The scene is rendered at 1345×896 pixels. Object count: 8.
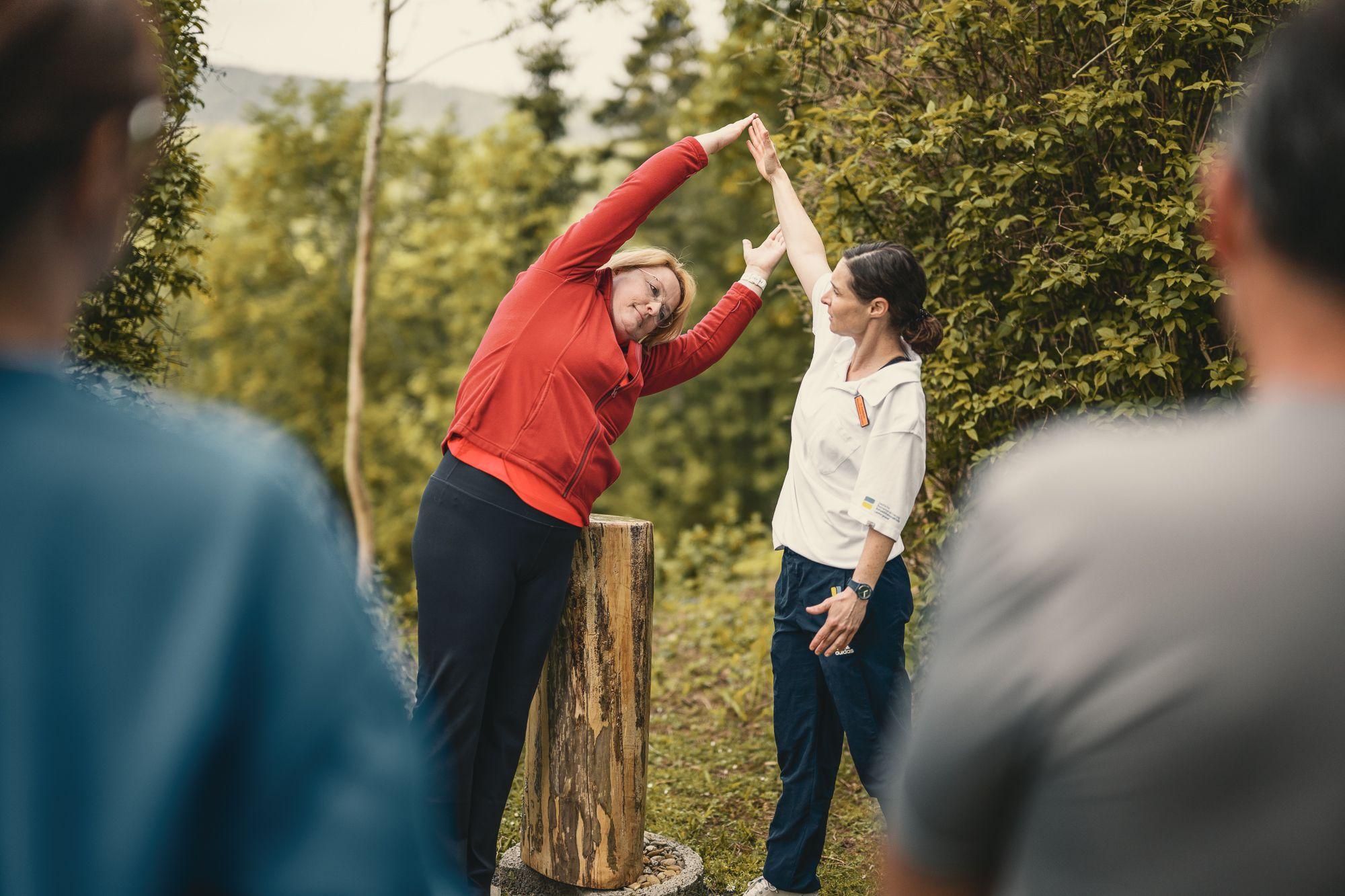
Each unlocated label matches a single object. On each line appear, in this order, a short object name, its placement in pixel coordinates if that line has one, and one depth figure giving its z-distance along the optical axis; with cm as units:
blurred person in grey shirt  73
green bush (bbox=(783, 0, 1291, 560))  357
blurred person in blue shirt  65
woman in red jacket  299
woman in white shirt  314
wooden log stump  346
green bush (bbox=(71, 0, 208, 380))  371
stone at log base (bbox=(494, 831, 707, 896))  353
